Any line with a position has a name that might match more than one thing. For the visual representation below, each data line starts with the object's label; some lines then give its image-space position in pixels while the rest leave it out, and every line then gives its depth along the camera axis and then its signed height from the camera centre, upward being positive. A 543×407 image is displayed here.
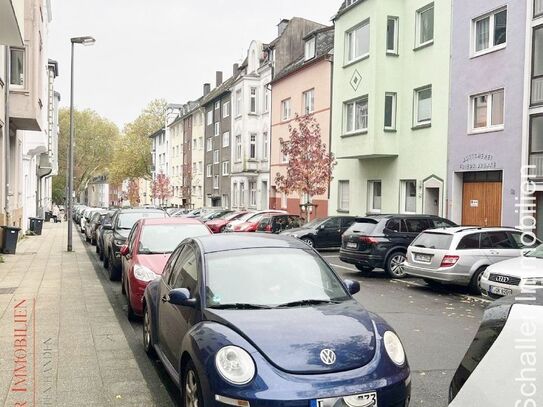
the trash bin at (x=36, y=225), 30.33 -2.04
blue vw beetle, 3.66 -1.05
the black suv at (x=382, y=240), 14.02 -1.18
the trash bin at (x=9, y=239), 17.89 -1.67
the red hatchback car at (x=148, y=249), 8.24 -0.98
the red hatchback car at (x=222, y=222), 27.06 -1.53
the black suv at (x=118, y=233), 12.91 -1.08
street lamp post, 20.55 +3.40
